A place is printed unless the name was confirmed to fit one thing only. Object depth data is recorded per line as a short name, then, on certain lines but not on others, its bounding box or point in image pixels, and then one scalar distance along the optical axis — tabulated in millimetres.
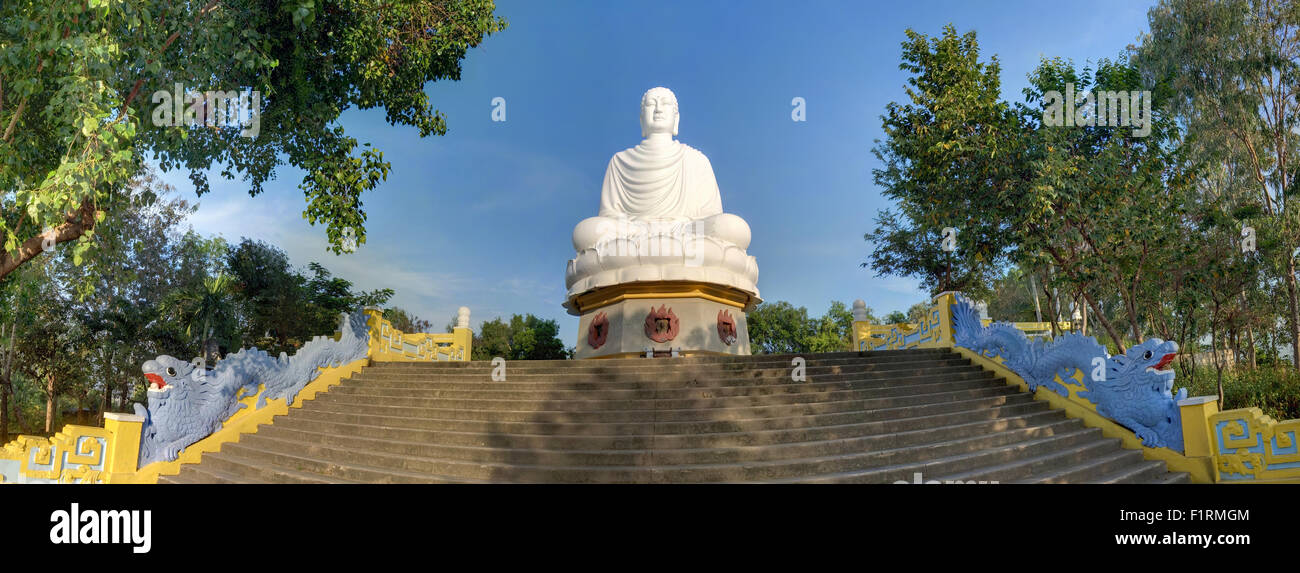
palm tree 15352
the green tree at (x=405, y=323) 26561
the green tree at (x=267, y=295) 17953
